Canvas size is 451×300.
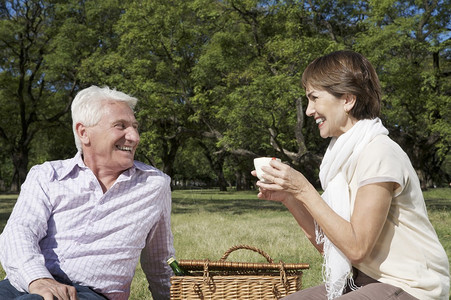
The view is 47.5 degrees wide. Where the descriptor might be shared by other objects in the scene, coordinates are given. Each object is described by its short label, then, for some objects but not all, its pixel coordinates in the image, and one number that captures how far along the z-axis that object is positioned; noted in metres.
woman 2.42
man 3.13
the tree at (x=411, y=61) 17.73
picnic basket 3.01
